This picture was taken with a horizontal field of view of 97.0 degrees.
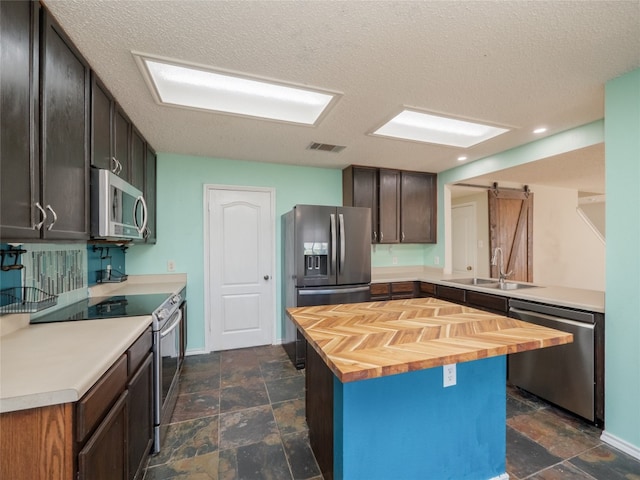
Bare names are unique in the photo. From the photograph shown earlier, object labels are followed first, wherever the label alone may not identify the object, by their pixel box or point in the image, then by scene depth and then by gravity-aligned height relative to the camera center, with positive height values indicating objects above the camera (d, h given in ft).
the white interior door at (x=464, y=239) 15.62 +0.05
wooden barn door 13.61 +0.53
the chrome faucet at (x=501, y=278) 10.42 -1.42
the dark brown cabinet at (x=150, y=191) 9.23 +1.72
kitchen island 3.83 -2.50
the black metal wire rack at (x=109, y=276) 8.54 -1.12
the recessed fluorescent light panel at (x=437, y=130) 8.71 +3.64
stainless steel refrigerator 10.11 -0.67
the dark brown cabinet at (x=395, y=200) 12.47 +1.83
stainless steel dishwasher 6.60 -3.18
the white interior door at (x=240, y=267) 11.43 -1.12
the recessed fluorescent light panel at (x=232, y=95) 6.21 +3.64
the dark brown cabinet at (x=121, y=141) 6.56 +2.46
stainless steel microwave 5.34 +0.70
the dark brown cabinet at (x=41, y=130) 3.41 +1.57
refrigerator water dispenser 10.24 -0.66
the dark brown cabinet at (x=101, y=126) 5.47 +2.35
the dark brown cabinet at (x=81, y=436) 2.89 -2.23
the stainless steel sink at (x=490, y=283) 10.12 -1.70
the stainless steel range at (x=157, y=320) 5.81 -1.85
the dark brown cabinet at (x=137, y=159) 7.84 +2.41
